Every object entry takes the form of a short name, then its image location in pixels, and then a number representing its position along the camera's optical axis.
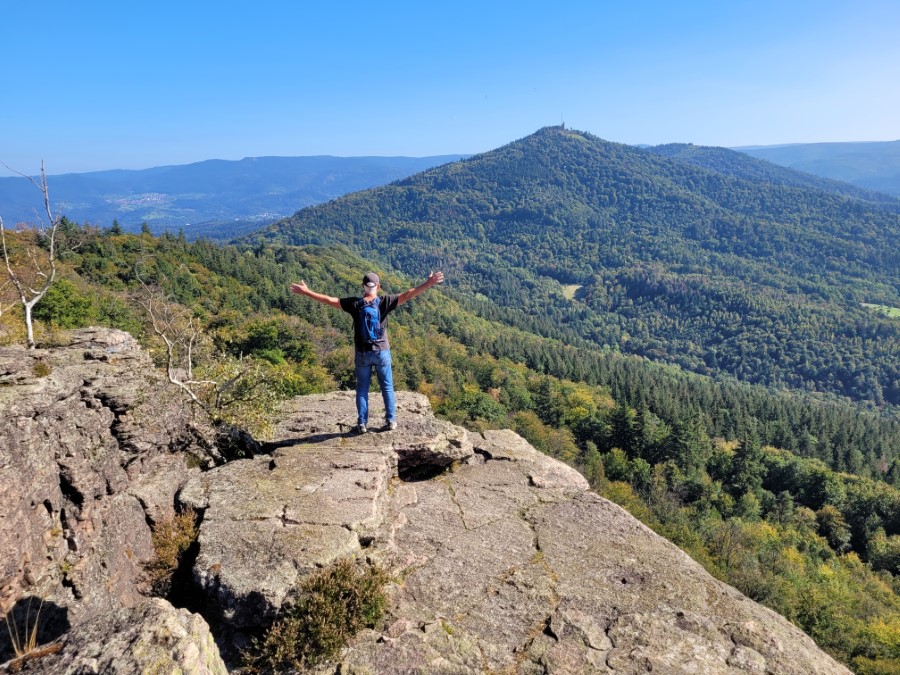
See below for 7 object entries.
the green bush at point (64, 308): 30.83
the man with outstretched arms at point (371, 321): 10.45
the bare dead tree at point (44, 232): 9.66
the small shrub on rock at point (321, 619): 6.88
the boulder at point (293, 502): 7.50
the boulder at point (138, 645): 5.19
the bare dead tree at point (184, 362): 10.01
